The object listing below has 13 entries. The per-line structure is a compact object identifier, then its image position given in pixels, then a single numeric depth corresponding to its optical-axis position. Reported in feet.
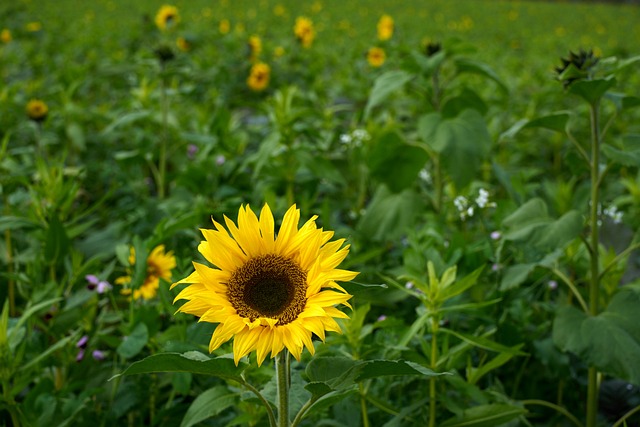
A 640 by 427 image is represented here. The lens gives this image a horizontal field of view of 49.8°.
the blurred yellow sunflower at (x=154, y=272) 5.76
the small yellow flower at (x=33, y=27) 20.74
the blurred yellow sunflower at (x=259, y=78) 13.82
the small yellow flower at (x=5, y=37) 18.78
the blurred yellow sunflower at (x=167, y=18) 13.65
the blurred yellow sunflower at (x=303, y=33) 16.67
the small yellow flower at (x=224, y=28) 20.84
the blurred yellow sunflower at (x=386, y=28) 17.64
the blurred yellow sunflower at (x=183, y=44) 16.20
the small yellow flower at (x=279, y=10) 30.81
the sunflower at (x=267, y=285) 3.21
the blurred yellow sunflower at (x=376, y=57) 14.91
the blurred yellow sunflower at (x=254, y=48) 15.58
